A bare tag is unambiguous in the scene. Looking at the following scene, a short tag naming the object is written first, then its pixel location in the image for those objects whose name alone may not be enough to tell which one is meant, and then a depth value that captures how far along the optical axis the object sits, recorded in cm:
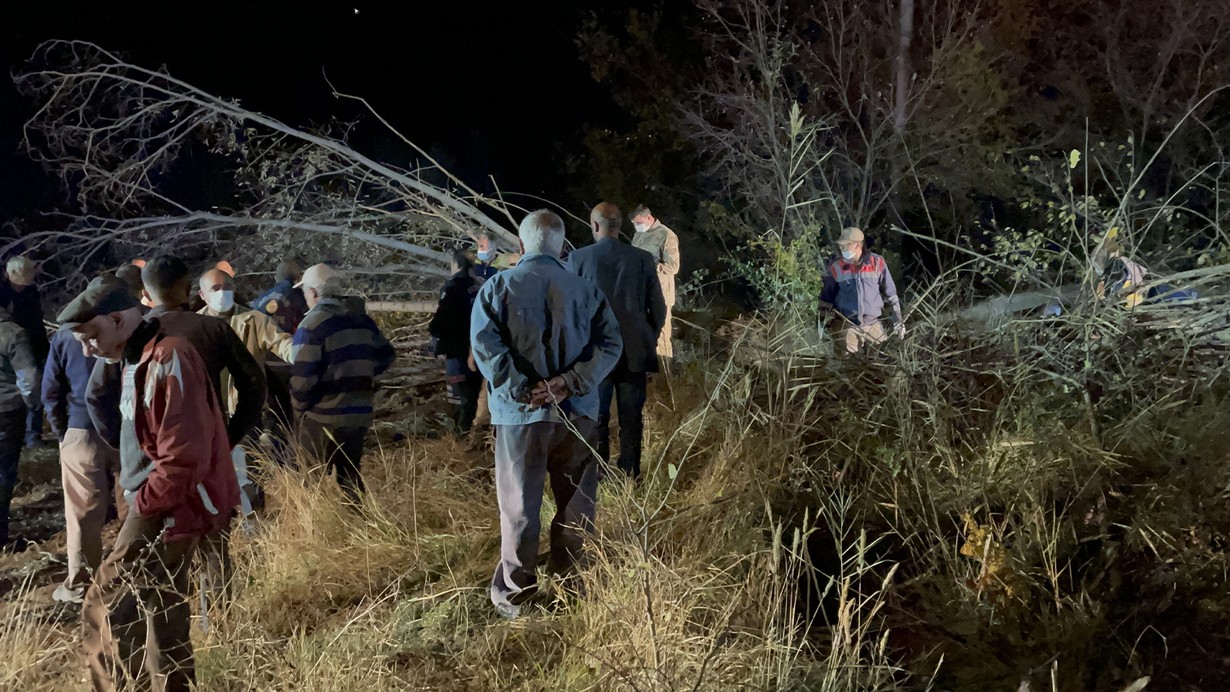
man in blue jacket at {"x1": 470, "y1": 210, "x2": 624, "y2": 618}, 389
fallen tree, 916
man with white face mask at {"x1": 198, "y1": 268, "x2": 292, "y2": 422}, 520
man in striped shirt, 505
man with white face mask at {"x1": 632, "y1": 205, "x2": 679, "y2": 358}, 710
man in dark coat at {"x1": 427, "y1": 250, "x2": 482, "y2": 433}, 734
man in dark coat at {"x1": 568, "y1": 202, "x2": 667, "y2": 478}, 534
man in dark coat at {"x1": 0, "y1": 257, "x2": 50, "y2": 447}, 647
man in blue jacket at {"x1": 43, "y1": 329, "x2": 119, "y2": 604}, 486
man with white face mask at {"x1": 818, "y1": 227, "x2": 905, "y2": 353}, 727
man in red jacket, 332
